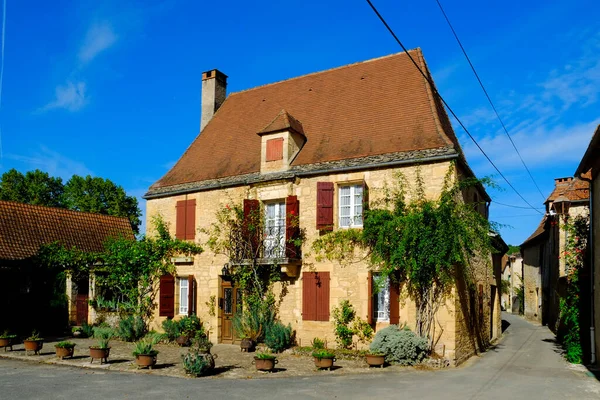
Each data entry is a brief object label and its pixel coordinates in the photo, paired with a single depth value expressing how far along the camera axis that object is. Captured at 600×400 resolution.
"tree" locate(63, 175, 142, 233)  39.69
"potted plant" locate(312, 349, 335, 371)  12.14
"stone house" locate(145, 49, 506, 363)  14.22
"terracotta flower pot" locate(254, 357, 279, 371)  11.91
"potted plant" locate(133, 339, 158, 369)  12.34
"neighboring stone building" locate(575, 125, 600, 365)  12.54
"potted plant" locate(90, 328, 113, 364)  13.05
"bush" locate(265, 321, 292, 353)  14.59
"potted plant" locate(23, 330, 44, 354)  14.37
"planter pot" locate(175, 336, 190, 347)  16.41
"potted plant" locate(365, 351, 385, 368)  12.41
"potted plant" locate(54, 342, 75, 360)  13.66
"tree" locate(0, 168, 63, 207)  37.91
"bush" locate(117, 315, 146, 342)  17.64
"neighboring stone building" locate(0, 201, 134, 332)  19.48
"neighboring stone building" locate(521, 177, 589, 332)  18.27
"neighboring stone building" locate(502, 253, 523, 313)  42.71
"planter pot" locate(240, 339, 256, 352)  15.02
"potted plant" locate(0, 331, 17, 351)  15.10
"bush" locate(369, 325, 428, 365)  12.73
